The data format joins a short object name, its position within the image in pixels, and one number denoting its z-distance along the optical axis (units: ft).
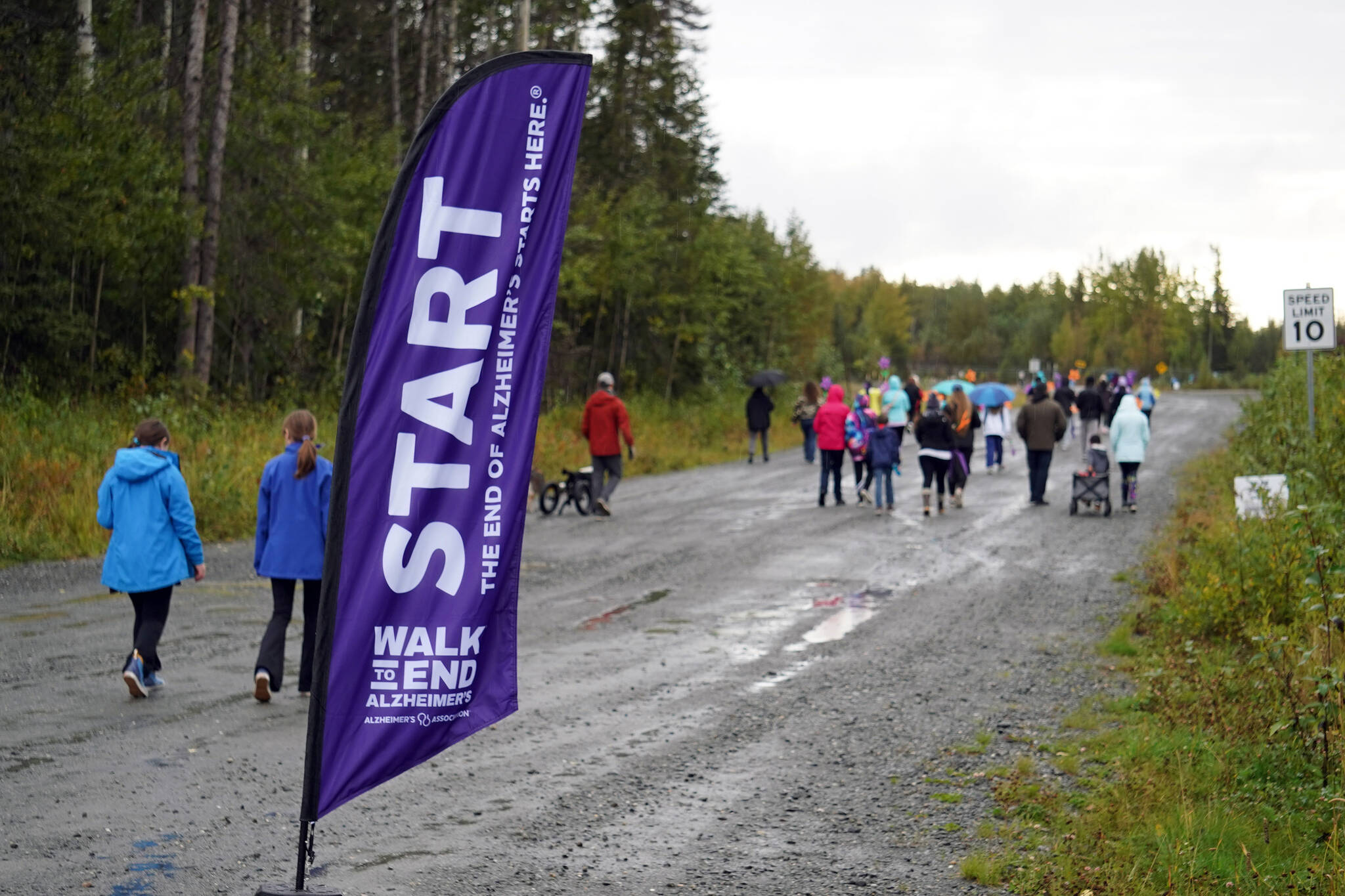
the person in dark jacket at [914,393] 106.93
